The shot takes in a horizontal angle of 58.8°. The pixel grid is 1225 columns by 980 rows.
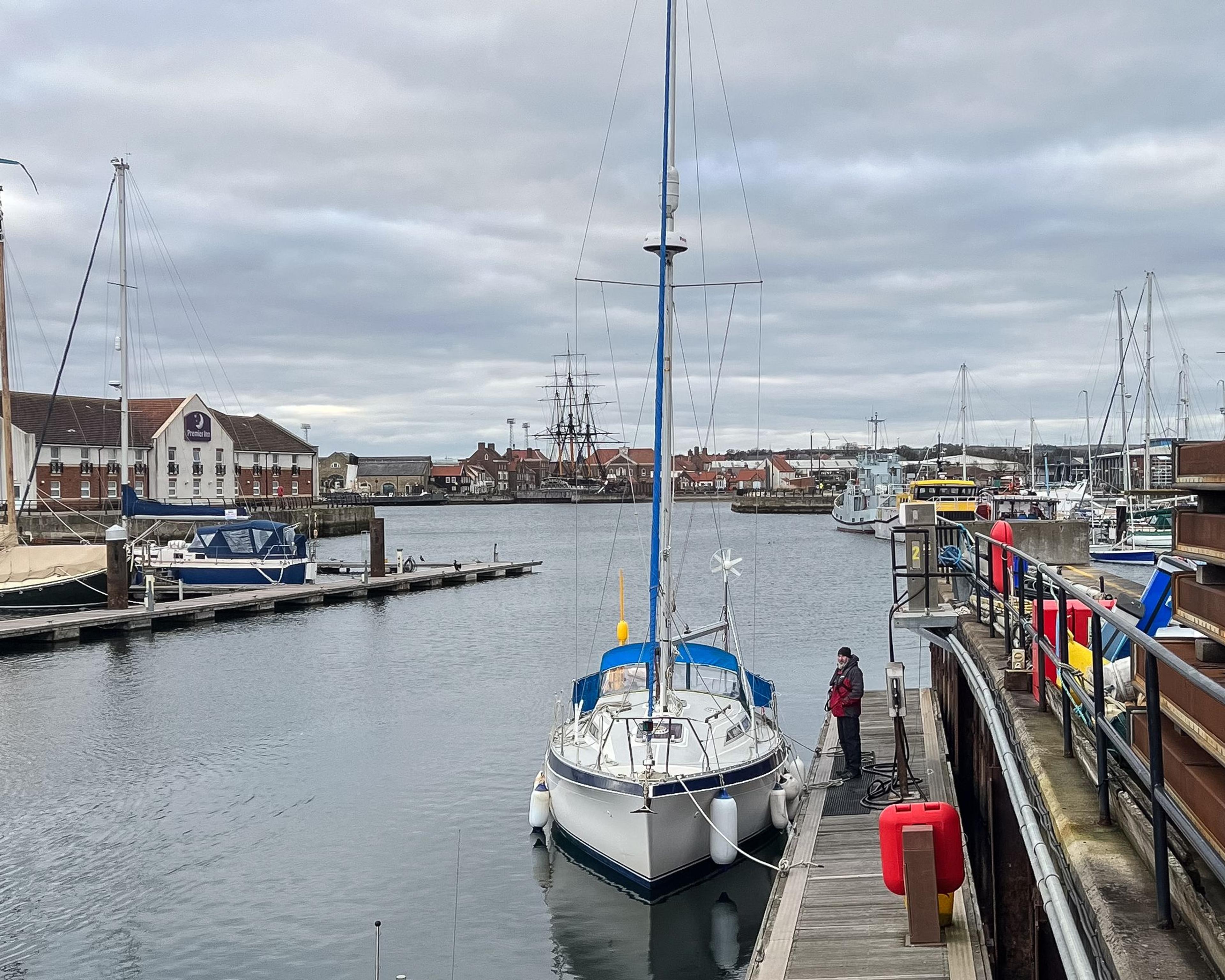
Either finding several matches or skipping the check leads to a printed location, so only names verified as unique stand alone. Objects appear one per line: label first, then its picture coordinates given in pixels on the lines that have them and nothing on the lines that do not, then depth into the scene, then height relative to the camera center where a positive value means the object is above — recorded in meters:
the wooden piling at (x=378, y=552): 52.69 -3.78
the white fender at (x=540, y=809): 16.27 -5.02
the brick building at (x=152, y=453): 87.31 +2.08
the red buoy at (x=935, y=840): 9.03 -3.10
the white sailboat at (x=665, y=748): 13.54 -3.73
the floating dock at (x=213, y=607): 36.16 -5.05
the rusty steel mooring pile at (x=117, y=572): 40.50 -3.62
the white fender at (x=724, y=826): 13.75 -4.48
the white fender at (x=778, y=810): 15.12 -4.69
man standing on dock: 14.72 -3.14
